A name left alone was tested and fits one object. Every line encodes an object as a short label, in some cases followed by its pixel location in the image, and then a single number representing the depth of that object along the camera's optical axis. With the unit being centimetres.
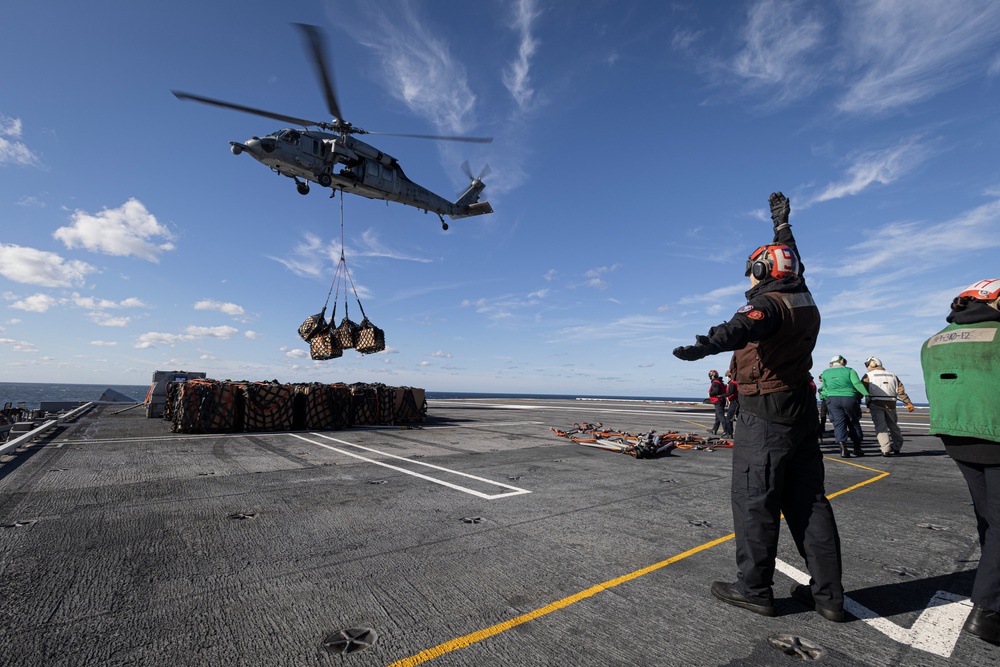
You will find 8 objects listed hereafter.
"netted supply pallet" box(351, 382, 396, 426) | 1530
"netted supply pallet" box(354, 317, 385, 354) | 1702
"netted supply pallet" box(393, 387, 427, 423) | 1647
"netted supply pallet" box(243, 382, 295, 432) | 1289
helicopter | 1515
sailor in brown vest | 258
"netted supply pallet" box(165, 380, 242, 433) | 1208
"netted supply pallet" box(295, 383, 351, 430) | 1394
